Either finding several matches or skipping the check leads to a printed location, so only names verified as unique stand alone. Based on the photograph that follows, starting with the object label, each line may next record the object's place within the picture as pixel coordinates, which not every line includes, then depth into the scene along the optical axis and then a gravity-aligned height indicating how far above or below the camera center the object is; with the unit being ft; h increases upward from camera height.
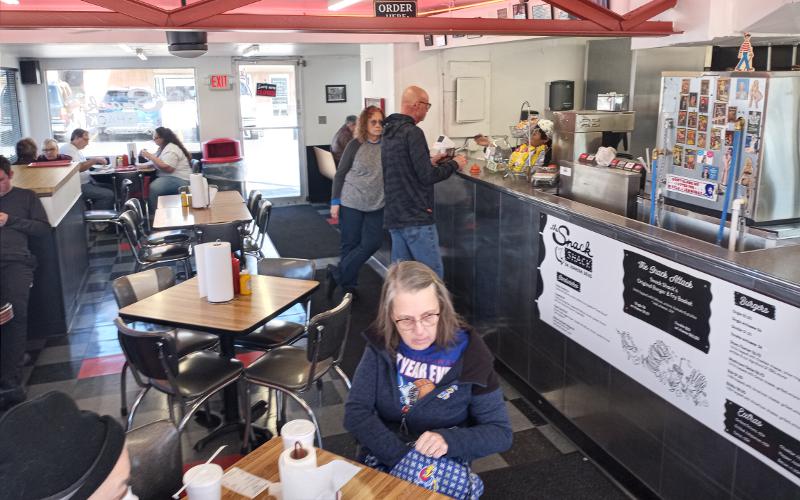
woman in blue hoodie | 7.49 -2.94
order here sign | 10.68 +1.65
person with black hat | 4.13 -2.06
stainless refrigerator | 9.47 -0.49
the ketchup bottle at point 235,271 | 12.32 -2.73
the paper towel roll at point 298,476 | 5.48 -2.86
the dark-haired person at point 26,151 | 24.43 -1.04
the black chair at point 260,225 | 20.22 -3.22
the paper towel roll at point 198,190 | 20.47 -2.12
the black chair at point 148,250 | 19.07 -3.83
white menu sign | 7.91 -3.08
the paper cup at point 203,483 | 5.58 -2.95
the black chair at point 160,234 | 20.79 -3.74
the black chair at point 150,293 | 12.86 -3.27
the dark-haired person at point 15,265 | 14.05 -3.04
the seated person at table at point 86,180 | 28.73 -2.57
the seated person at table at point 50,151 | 26.30 -1.14
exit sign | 34.60 +1.80
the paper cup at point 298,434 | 5.93 -2.74
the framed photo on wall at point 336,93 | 35.83 +1.17
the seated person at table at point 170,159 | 26.55 -1.53
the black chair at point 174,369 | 10.23 -4.19
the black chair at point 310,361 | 10.89 -4.20
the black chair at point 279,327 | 12.92 -4.09
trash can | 32.91 -2.21
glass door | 35.45 -0.18
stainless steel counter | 7.91 -1.84
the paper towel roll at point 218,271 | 11.78 -2.63
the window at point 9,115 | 30.48 +0.32
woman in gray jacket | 18.39 -2.20
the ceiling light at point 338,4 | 16.99 +2.86
